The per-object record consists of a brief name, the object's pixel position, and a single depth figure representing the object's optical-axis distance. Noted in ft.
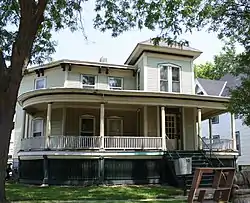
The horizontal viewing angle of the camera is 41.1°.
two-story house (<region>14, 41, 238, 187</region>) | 53.31
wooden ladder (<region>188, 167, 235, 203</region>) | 30.09
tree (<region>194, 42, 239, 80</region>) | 127.84
